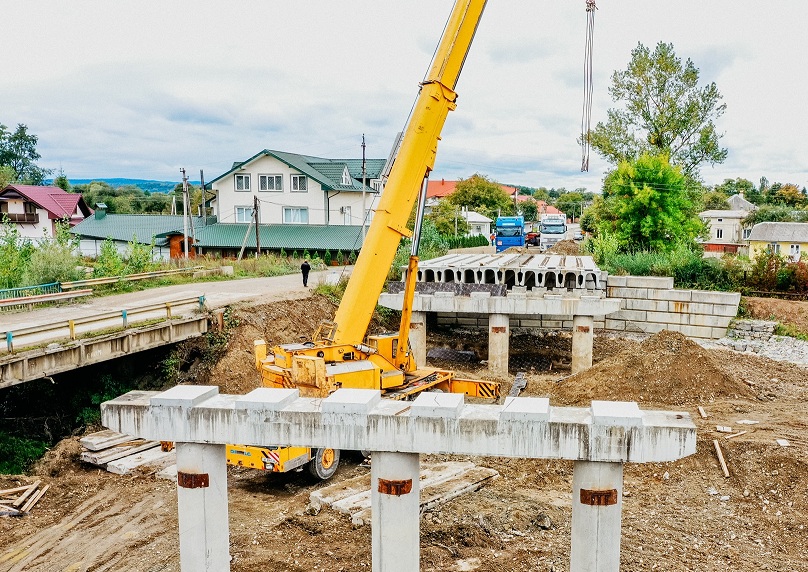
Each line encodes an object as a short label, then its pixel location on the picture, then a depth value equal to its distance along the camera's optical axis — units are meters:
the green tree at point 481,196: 79.38
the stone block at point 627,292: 25.50
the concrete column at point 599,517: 7.57
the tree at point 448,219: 62.53
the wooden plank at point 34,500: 12.34
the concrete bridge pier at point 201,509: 8.17
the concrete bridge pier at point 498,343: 21.84
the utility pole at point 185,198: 36.94
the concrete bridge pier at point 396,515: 7.86
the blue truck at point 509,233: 47.28
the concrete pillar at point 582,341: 21.83
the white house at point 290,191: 43.59
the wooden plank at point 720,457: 12.89
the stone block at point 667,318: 25.11
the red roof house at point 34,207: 52.75
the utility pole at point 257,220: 37.52
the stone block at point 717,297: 24.28
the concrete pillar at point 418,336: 22.55
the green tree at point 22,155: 80.50
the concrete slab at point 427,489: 11.03
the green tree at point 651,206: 33.34
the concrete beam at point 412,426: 7.39
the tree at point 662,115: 38.41
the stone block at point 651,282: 25.20
